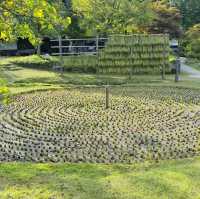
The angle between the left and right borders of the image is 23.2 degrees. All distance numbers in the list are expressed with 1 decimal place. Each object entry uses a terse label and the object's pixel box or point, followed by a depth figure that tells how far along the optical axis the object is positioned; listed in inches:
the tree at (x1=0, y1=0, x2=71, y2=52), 239.1
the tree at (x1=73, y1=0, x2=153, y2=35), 1312.7
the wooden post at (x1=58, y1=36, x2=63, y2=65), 1039.0
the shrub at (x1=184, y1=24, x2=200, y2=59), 1535.8
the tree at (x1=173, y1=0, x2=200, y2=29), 2007.0
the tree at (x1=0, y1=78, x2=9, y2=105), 205.6
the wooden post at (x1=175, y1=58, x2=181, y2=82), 956.5
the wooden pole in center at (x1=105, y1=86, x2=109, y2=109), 641.1
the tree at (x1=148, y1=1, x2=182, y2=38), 1481.9
